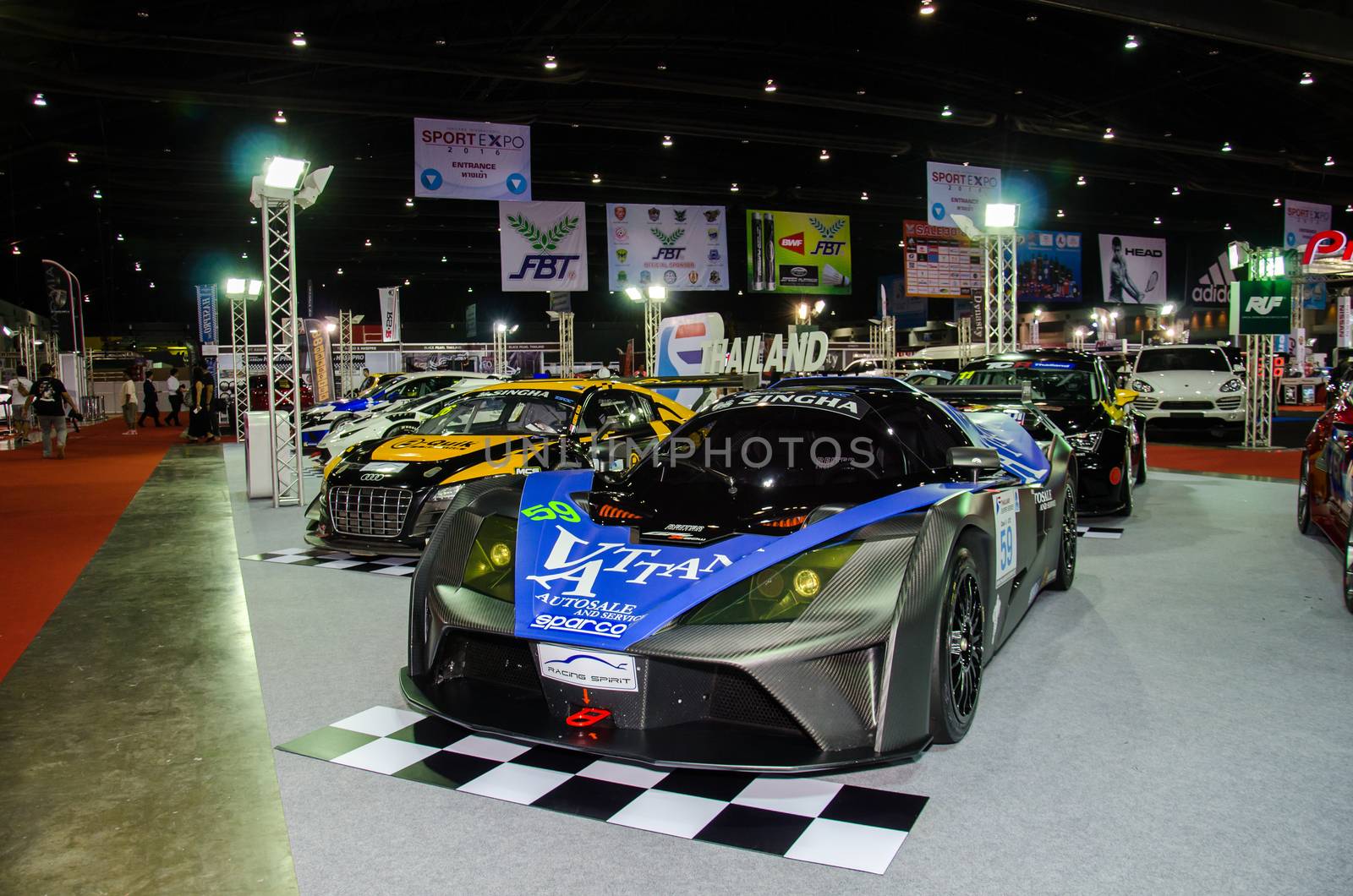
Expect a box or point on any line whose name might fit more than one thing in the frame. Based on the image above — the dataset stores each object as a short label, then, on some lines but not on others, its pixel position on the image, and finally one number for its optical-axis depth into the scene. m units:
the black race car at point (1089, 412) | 7.19
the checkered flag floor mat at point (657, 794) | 2.37
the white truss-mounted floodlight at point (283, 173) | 8.66
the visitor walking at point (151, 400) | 24.50
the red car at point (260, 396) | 21.00
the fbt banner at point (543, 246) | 15.61
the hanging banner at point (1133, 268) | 21.33
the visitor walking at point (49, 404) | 14.00
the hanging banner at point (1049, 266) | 21.20
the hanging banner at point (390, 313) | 27.17
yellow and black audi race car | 5.80
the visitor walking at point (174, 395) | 24.31
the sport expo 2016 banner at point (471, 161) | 12.48
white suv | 14.55
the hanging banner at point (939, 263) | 18.92
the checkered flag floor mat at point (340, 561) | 6.03
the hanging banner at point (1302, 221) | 20.33
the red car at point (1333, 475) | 4.94
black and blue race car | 2.42
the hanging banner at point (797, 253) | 18.28
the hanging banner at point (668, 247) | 16.75
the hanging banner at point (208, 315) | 27.94
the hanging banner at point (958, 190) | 15.25
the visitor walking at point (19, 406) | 18.00
